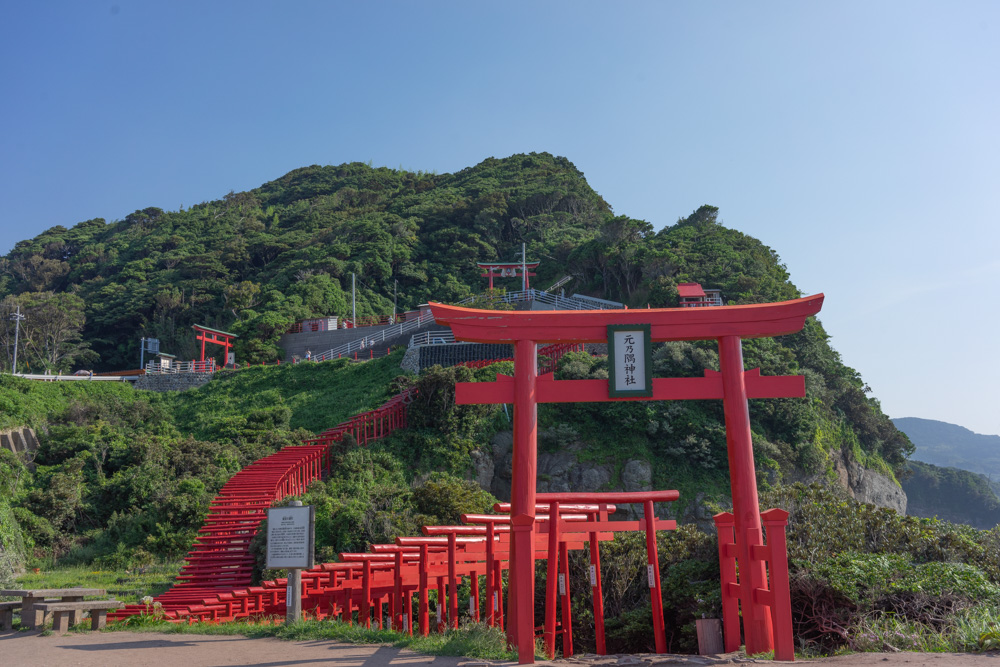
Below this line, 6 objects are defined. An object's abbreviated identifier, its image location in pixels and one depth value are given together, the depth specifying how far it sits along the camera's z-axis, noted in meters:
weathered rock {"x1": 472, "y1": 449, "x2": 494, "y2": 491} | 22.81
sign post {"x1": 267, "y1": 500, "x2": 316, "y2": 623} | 9.62
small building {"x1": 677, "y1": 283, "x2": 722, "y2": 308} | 34.22
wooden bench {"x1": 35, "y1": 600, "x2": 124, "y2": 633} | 9.30
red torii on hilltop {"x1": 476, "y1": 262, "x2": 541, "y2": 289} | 45.25
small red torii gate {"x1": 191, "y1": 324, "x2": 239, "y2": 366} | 38.59
